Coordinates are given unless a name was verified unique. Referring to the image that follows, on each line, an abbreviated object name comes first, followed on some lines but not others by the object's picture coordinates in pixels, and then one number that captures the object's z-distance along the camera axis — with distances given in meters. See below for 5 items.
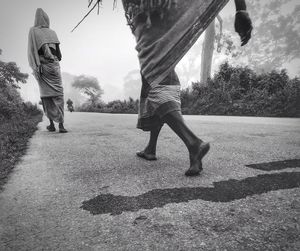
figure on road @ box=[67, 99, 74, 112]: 19.49
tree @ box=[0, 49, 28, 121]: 6.96
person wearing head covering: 4.70
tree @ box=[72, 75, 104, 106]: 43.69
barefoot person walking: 2.06
